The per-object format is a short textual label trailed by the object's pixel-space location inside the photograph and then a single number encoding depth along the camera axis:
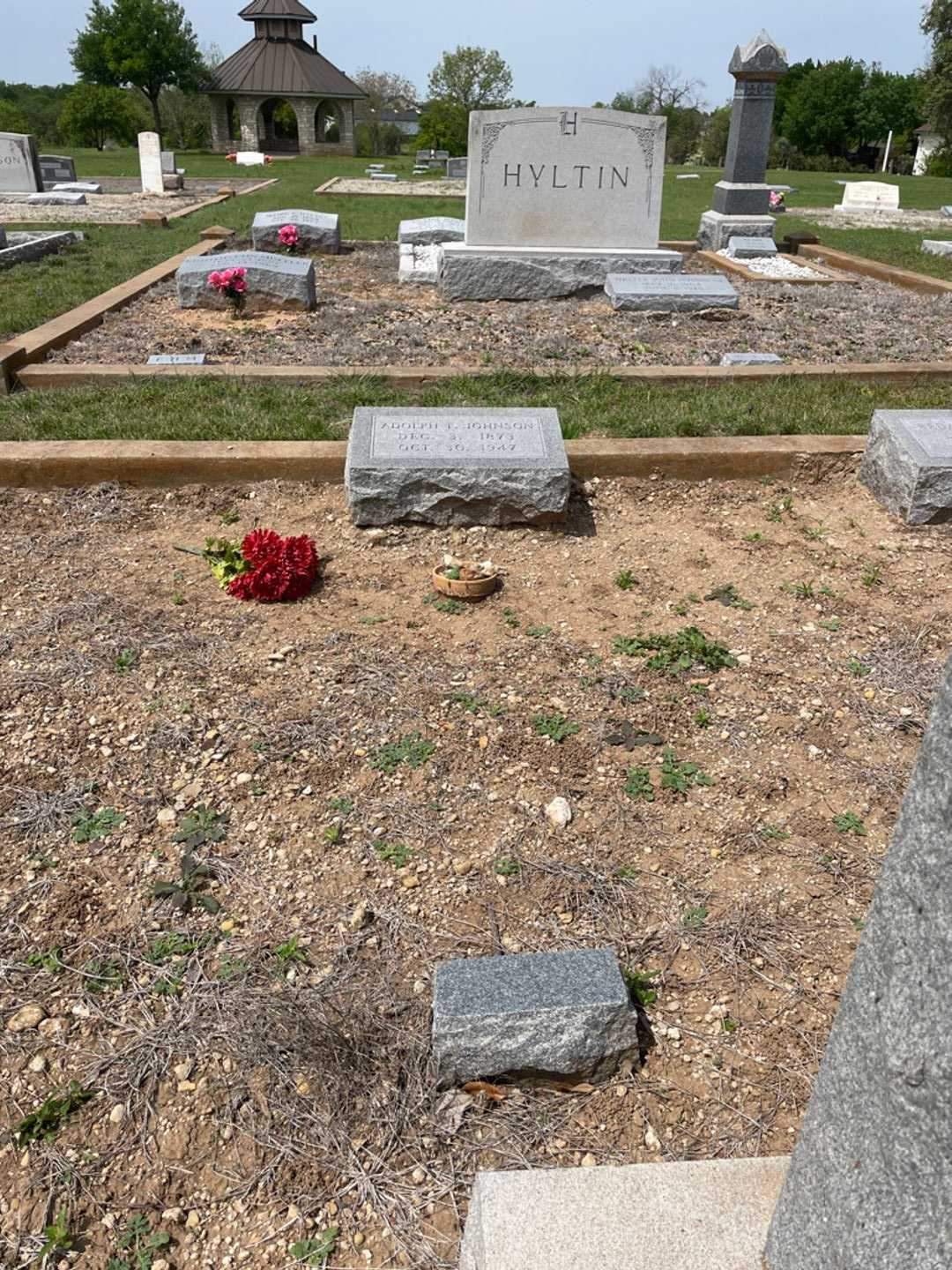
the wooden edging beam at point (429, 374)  6.38
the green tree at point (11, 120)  34.74
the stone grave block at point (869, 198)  20.69
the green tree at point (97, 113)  39.47
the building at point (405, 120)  61.84
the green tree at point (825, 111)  51.12
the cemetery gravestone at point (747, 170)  12.66
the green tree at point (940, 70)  41.84
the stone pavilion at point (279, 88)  44.22
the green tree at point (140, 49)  44.91
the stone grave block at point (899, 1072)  0.91
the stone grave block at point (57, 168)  23.75
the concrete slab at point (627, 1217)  1.38
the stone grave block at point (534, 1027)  2.00
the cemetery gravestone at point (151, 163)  22.09
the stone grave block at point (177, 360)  6.82
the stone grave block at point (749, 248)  12.11
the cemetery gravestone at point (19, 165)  19.92
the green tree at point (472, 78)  56.62
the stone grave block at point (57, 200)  19.34
